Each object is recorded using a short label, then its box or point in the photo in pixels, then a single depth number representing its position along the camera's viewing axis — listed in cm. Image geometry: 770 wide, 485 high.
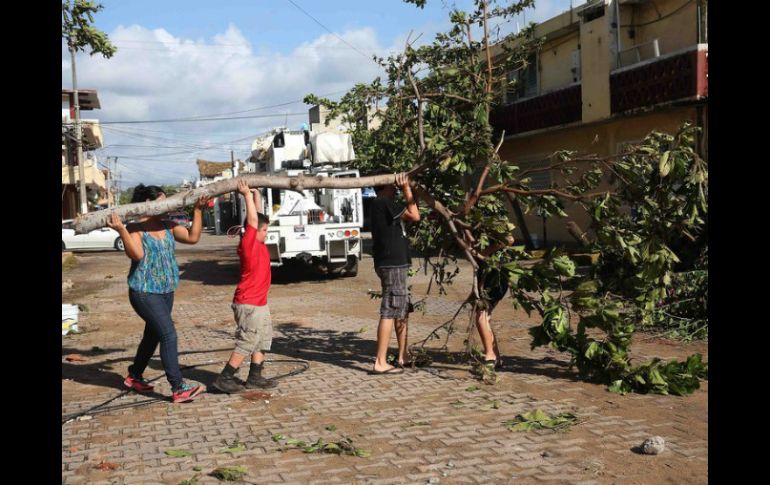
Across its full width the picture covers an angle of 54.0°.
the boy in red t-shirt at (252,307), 688
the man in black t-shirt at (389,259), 743
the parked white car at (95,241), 3027
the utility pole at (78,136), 3697
